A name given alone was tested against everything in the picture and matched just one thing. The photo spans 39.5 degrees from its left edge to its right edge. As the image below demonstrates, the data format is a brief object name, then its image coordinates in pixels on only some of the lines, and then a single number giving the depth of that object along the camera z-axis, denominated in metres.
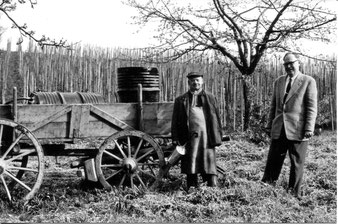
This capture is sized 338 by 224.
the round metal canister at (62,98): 5.75
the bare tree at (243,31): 10.17
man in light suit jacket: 5.41
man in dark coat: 5.53
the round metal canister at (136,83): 6.18
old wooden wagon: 5.32
